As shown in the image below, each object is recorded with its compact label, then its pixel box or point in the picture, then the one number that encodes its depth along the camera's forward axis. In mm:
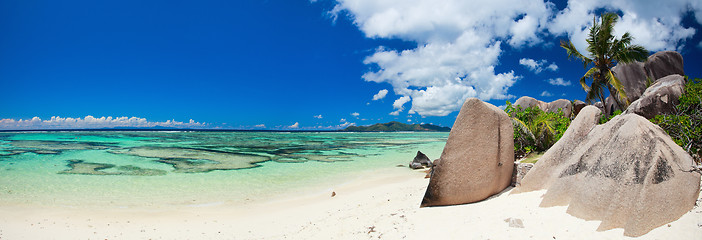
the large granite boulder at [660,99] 8914
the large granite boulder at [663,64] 17203
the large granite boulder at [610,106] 19430
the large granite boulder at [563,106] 20625
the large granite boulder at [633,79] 18359
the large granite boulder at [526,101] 19927
